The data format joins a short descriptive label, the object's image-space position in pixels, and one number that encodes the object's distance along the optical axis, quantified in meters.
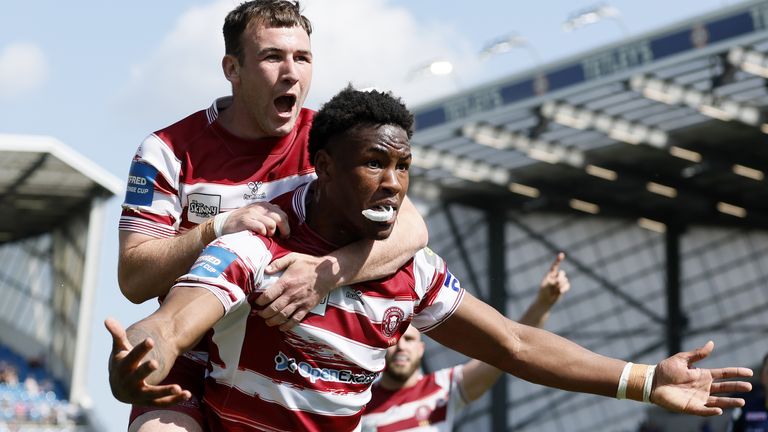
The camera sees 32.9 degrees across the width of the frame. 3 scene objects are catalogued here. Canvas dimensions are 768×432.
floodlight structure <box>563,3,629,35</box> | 27.91
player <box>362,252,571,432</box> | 8.88
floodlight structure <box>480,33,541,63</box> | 29.88
